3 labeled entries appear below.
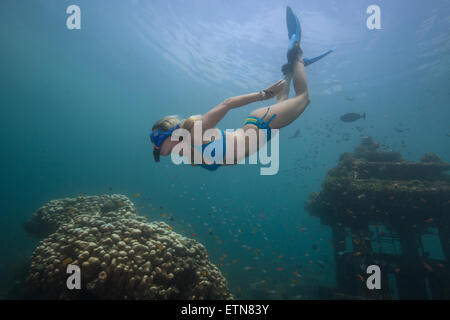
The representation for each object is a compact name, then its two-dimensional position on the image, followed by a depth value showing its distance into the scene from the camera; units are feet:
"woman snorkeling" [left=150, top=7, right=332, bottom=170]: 11.25
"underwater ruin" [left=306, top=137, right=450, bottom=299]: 26.61
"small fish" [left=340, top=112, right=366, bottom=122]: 33.37
